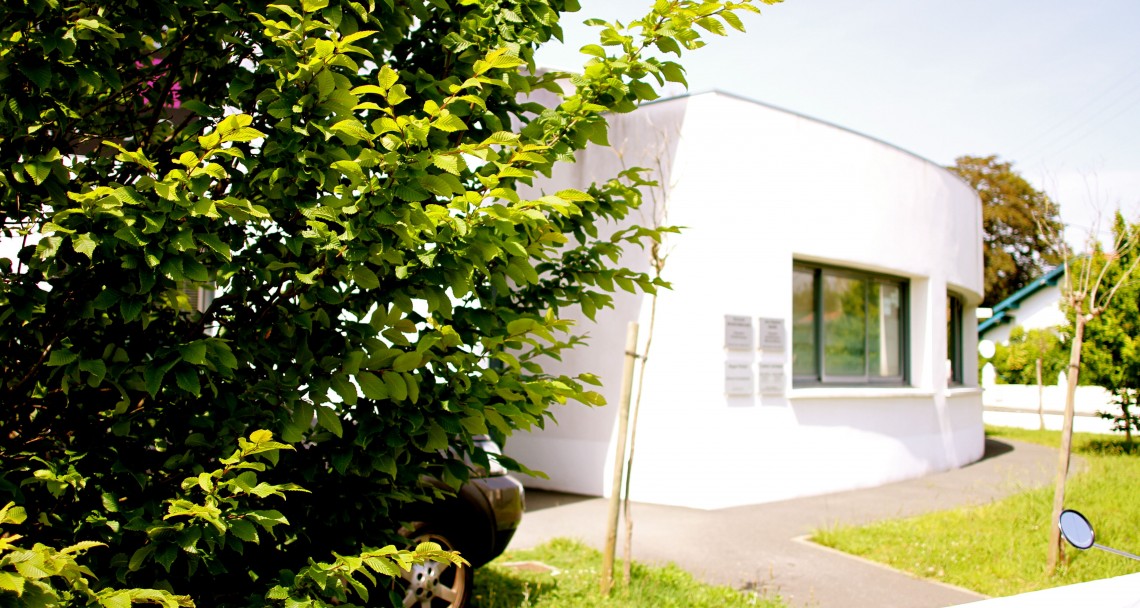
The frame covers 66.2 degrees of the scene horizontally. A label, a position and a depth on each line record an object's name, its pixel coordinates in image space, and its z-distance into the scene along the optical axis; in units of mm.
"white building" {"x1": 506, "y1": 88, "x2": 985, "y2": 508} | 10188
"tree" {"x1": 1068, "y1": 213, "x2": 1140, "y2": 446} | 15396
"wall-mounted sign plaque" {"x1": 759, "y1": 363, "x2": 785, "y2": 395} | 10438
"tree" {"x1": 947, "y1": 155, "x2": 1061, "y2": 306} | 39062
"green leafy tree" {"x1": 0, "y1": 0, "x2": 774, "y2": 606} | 2240
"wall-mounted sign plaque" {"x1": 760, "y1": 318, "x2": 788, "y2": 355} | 10492
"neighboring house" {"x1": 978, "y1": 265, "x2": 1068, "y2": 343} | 36000
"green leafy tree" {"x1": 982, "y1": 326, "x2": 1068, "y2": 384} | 31156
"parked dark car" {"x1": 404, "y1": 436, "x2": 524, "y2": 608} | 5062
